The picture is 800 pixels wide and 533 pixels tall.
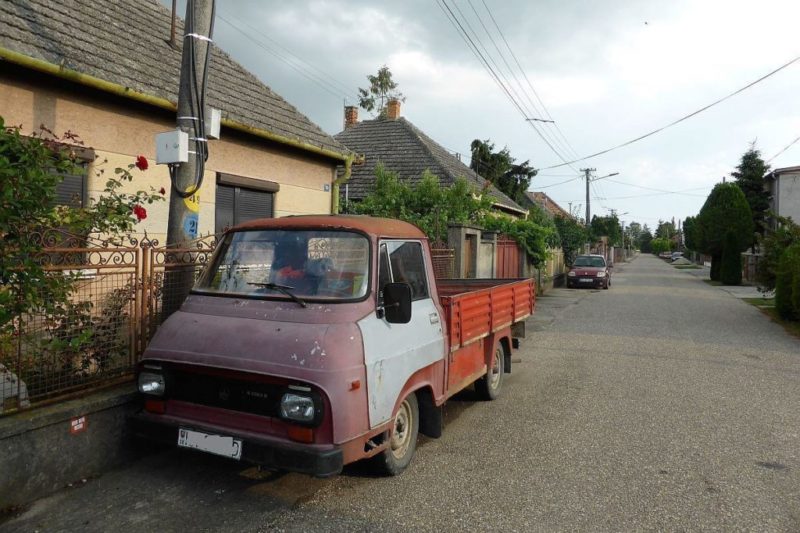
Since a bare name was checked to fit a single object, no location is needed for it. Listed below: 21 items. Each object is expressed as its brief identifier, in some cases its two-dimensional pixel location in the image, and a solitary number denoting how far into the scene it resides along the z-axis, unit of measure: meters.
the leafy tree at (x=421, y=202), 14.10
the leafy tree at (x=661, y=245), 122.28
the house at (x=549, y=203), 71.61
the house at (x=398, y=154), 20.58
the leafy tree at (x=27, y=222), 3.49
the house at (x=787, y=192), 37.16
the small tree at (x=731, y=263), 30.18
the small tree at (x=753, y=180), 42.53
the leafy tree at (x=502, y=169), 35.66
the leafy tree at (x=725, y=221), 33.42
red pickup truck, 3.46
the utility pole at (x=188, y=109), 5.39
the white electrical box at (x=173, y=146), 5.21
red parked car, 25.16
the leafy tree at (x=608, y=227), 61.43
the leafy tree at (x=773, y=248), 16.36
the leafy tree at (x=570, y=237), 30.17
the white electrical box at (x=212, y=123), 5.57
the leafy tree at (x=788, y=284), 13.14
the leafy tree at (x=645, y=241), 156.88
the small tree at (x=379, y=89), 40.53
